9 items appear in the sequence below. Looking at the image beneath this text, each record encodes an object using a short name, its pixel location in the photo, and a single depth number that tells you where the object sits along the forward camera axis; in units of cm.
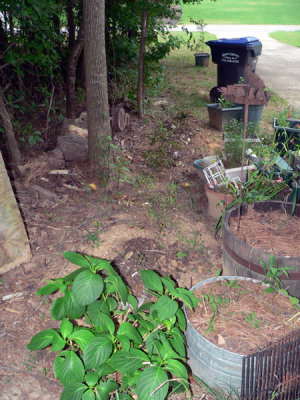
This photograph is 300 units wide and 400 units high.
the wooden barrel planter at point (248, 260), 276
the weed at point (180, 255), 386
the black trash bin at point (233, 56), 881
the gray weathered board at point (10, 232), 318
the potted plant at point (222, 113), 720
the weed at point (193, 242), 398
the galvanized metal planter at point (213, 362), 224
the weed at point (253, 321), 241
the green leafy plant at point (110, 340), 211
